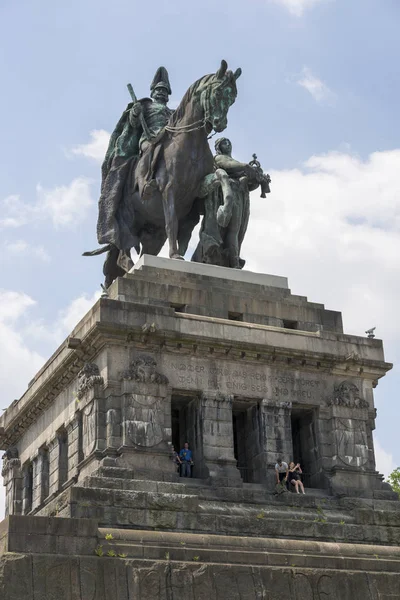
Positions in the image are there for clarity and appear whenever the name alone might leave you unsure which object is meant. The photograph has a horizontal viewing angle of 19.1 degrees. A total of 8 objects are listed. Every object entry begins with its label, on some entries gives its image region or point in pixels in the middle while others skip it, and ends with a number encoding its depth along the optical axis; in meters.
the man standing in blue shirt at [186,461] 36.72
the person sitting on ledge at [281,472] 37.03
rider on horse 42.84
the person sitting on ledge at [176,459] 36.19
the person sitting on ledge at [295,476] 37.31
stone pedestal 29.95
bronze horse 40.69
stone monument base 28.61
